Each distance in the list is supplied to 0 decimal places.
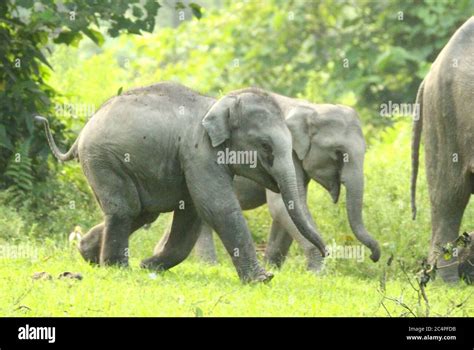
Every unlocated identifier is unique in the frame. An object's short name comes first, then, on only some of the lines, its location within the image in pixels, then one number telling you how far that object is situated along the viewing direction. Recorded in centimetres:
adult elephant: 1074
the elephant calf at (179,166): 1014
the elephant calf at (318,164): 1234
